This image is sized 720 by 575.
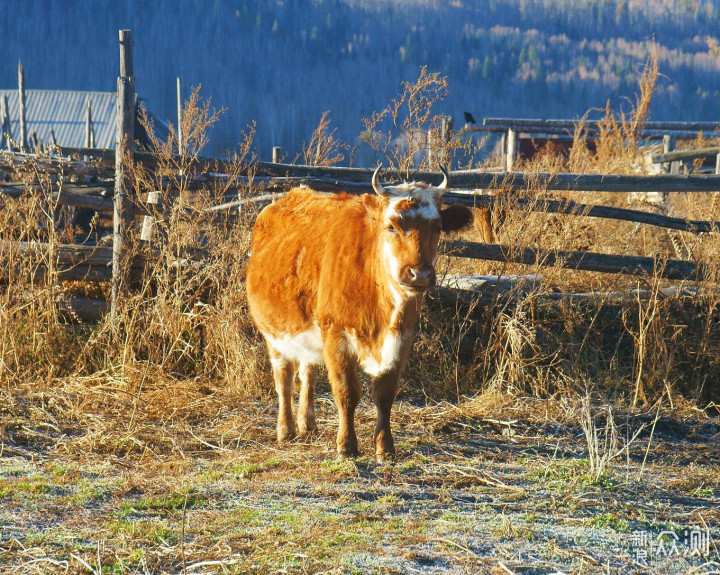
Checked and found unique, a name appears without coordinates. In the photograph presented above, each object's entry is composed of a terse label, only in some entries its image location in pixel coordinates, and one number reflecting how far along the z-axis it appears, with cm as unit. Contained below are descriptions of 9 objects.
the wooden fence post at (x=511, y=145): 3009
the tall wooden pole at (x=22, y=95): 5324
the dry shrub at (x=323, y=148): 1783
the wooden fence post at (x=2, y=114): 5779
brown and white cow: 970
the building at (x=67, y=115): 6566
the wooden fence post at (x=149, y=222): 1514
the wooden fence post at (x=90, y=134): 5697
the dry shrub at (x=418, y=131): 1609
